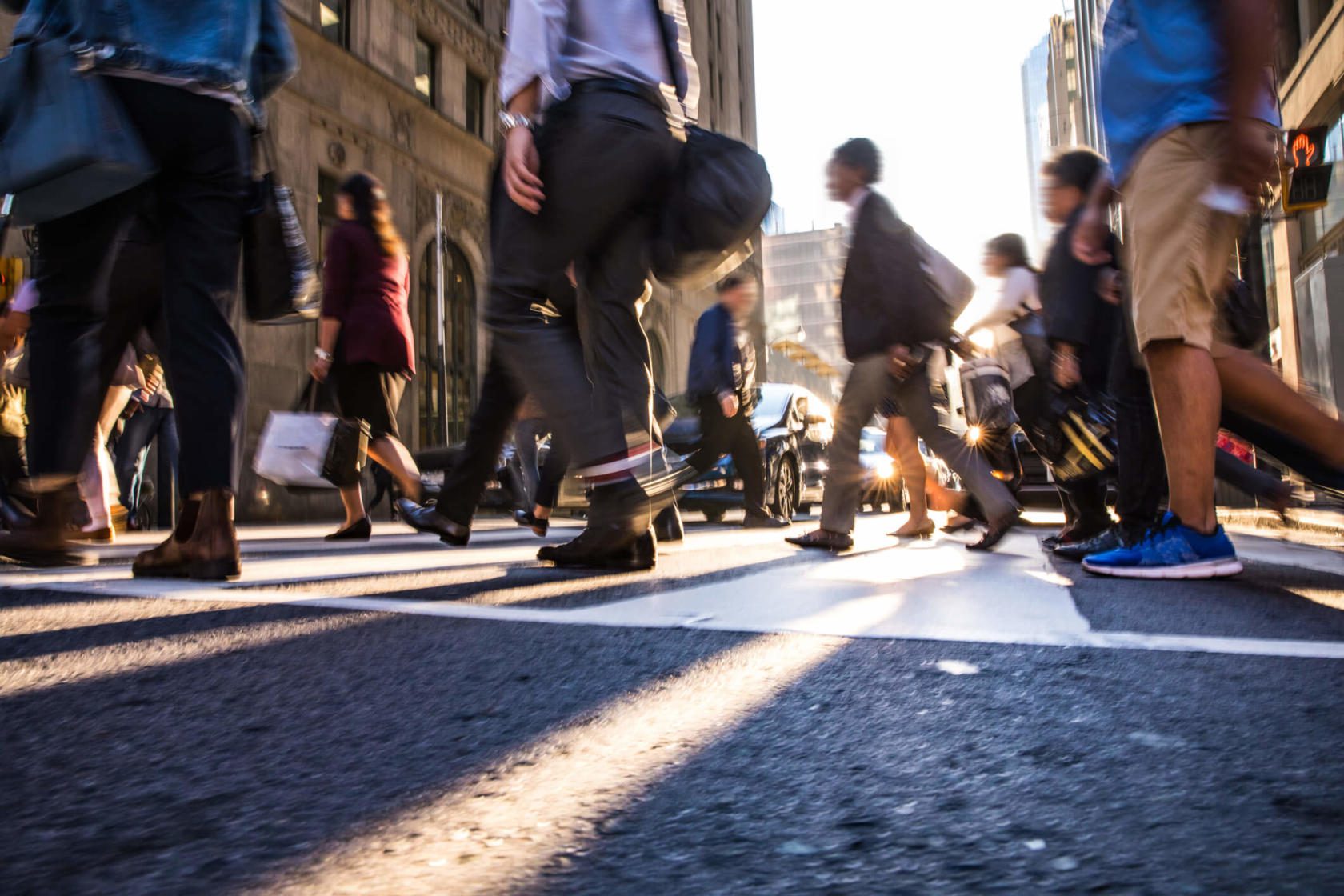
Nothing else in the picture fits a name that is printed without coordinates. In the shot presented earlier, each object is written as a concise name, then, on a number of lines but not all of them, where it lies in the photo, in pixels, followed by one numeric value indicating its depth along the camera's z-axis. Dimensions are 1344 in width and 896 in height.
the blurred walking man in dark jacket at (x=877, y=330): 4.53
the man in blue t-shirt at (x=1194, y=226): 2.77
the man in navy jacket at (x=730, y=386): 7.35
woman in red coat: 5.19
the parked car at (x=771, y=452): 9.14
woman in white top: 5.26
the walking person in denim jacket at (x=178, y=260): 2.67
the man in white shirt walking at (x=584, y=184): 2.81
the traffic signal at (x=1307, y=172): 10.20
